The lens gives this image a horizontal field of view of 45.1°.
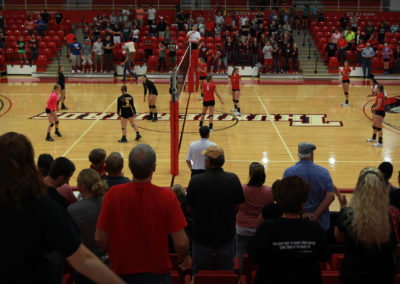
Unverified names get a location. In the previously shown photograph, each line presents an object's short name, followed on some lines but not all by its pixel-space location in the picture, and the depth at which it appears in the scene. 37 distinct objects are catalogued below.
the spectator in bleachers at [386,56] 27.67
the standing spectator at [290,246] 3.44
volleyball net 10.42
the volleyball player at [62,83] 18.39
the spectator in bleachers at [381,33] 30.00
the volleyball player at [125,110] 14.30
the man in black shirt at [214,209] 5.04
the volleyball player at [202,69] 20.56
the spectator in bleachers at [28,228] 2.60
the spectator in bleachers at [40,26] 30.95
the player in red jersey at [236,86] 18.28
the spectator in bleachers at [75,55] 27.87
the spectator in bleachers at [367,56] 27.33
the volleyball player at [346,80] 20.09
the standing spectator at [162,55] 28.12
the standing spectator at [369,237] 3.60
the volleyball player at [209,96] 15.99
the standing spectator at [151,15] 31.84
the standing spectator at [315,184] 5.93
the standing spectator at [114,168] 5.84
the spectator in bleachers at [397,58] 27.96
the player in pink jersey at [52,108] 14.70
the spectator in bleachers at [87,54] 28.14
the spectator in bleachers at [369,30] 29.64
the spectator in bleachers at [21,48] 29.17
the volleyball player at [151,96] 16.70
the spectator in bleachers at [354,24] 30.67
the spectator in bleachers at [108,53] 27.89
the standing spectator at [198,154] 9.41
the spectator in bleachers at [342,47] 28.80
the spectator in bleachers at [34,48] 29.30
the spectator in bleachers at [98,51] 27.98
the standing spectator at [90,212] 4.59
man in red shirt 3.49
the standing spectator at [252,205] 5.79
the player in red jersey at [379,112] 14.09
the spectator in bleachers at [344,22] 31.36
